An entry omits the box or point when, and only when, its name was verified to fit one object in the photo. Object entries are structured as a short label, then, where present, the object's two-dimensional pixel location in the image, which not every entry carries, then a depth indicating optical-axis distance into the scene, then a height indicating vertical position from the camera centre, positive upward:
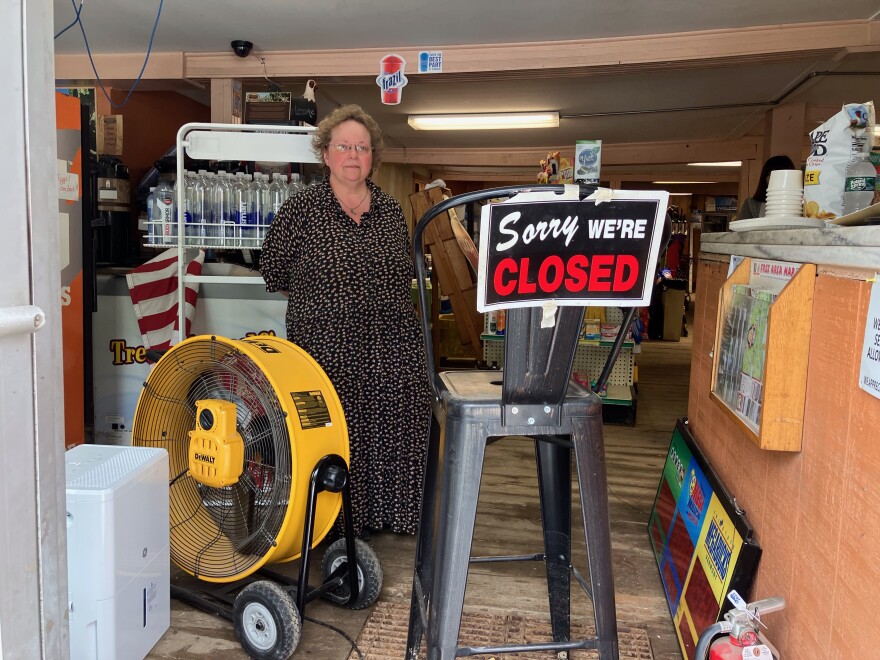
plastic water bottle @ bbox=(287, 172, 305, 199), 3.52 +0.24
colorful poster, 1.83 -0.85
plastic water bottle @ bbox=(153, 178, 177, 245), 3.47 +0.10
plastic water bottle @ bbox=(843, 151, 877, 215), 2.01 +0.20
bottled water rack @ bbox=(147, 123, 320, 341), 3.28 +0.41
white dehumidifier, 1.89 -0.84
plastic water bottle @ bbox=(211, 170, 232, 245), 3.48 +0.17
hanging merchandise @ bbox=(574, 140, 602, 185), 4.14 +0.50
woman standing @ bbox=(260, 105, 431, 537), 2.82 -0.26
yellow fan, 2.13 -0.61
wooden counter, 1.20 -0.44
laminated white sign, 1.16 -0.15
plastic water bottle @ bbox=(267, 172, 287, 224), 3.49 +0.21
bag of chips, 2.00 +0.29
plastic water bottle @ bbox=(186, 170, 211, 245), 3.47 +0.12
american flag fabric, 3.77 -0.33
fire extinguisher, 1.40 -0.73
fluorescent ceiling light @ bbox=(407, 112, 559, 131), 7.45 +1.29
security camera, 4.87 +1.26
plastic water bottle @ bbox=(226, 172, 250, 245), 3.44 +0.16
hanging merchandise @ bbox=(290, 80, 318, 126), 3.79 +0.66
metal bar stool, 1.48 -0.39
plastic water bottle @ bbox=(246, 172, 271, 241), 3.44 +0.11
